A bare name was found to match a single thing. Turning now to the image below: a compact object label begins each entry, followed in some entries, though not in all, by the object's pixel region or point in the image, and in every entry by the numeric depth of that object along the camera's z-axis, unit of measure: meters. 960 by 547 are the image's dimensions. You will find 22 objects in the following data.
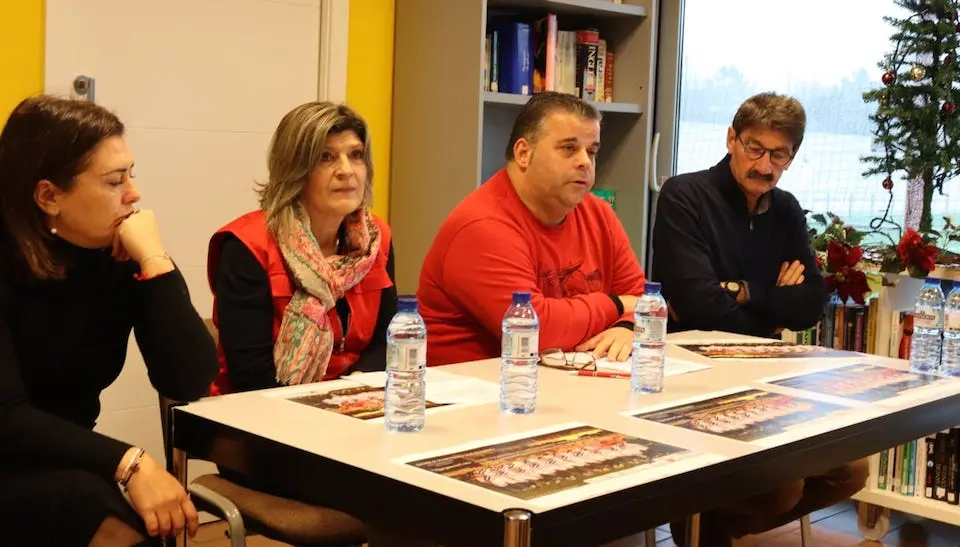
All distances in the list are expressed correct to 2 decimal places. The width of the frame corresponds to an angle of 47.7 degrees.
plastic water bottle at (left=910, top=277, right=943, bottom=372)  2.59
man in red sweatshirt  2.56
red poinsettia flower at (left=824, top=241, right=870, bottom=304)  3.64
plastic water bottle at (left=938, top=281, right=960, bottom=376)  2.58
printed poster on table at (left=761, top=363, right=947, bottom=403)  2.27
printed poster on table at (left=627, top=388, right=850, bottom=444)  1.87
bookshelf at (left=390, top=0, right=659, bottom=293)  3.79
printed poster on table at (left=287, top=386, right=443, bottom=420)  1.90
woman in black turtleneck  1.76
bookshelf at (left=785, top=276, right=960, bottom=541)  3.55
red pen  2.30
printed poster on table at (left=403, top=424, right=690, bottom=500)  1.50
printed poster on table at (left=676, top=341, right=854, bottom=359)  2.64
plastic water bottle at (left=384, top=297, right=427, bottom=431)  1.78
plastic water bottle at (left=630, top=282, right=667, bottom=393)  2.16
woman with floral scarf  2.31
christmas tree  3.62
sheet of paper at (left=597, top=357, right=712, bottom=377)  2.37
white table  1.41
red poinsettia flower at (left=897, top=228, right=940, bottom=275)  3.54
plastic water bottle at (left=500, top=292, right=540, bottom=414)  1.92
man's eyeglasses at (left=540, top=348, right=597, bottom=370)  2.39
